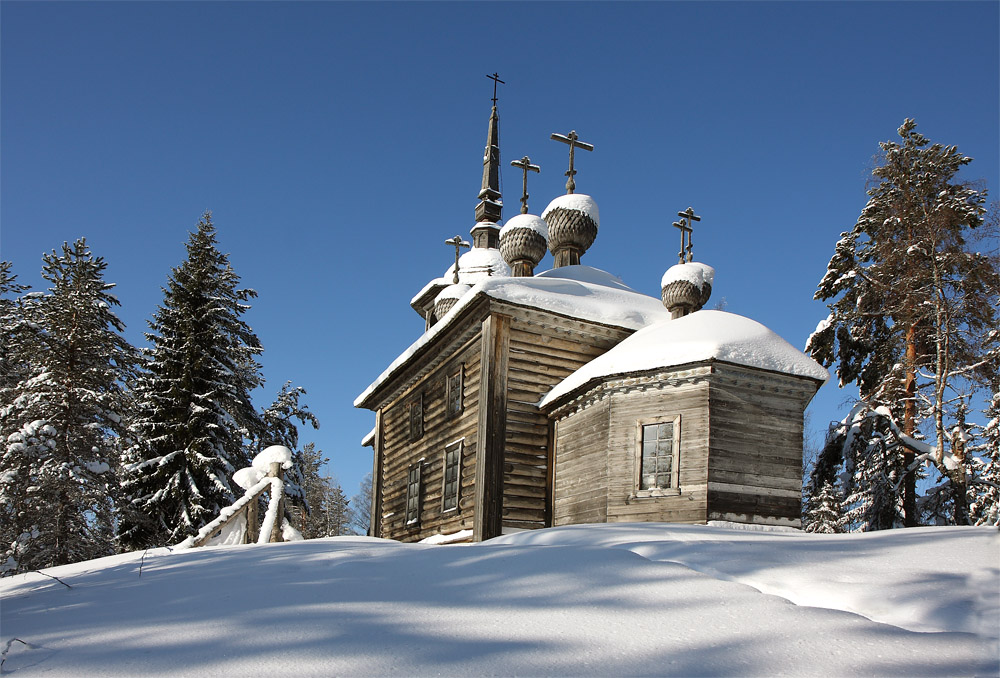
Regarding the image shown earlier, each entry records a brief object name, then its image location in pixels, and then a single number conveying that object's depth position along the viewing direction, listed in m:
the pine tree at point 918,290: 18.89
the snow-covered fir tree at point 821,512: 27.98
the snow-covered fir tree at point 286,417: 30.47
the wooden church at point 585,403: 12.96
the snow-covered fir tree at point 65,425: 20.91
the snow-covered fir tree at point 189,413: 23.72
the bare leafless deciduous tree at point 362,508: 60.34
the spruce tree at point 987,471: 18.22
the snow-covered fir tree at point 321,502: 47.03
